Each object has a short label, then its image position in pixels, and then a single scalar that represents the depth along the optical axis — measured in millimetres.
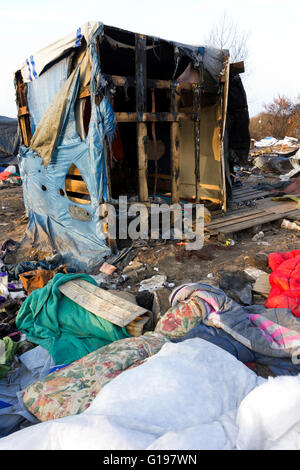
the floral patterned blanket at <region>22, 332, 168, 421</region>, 1832
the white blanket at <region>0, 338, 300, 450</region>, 1159
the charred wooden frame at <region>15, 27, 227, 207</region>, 4727
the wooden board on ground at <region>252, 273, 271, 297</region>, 3658
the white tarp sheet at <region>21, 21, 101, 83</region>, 4203
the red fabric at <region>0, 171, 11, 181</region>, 13781
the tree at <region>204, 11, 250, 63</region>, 19375
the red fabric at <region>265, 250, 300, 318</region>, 2932
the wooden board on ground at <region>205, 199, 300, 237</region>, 5557
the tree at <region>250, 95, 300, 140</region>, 18344
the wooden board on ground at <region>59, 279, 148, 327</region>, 3002
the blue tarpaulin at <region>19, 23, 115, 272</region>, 4618
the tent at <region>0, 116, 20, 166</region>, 15656
